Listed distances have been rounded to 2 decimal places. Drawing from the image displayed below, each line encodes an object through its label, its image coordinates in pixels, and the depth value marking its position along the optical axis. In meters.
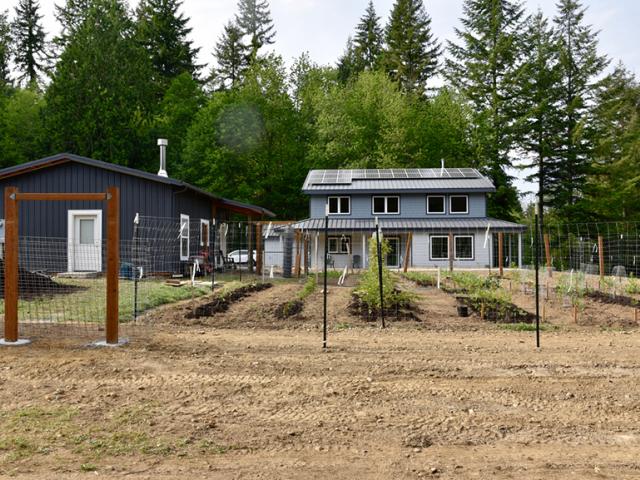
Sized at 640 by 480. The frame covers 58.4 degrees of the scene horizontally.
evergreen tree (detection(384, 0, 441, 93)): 48.47
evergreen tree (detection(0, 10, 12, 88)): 46.16
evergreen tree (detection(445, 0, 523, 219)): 39.94
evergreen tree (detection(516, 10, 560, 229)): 39.69
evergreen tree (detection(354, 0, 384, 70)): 52.59
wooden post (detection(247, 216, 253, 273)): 21.52
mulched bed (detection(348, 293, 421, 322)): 10.38
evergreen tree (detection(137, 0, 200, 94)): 46.66
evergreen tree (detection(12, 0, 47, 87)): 48.69
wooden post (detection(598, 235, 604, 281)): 17.68
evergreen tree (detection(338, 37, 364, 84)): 52.22
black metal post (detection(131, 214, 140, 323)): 9.52
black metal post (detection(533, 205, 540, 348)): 7.59
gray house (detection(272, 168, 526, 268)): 30.44
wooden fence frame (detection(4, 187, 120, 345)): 7.62
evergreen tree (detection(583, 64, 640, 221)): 37.31
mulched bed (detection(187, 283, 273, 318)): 10.80
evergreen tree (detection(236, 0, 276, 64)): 51.47
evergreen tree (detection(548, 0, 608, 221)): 39.12
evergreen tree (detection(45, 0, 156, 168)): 34.09
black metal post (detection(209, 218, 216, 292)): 23.33
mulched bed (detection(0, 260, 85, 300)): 12.74
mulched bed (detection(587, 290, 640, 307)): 12.66
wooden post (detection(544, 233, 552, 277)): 19.22
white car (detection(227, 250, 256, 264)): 33.44
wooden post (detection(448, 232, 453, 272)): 26.41
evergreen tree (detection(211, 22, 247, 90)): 49.72
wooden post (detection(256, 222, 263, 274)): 21.62
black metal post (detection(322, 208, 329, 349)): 7.67
